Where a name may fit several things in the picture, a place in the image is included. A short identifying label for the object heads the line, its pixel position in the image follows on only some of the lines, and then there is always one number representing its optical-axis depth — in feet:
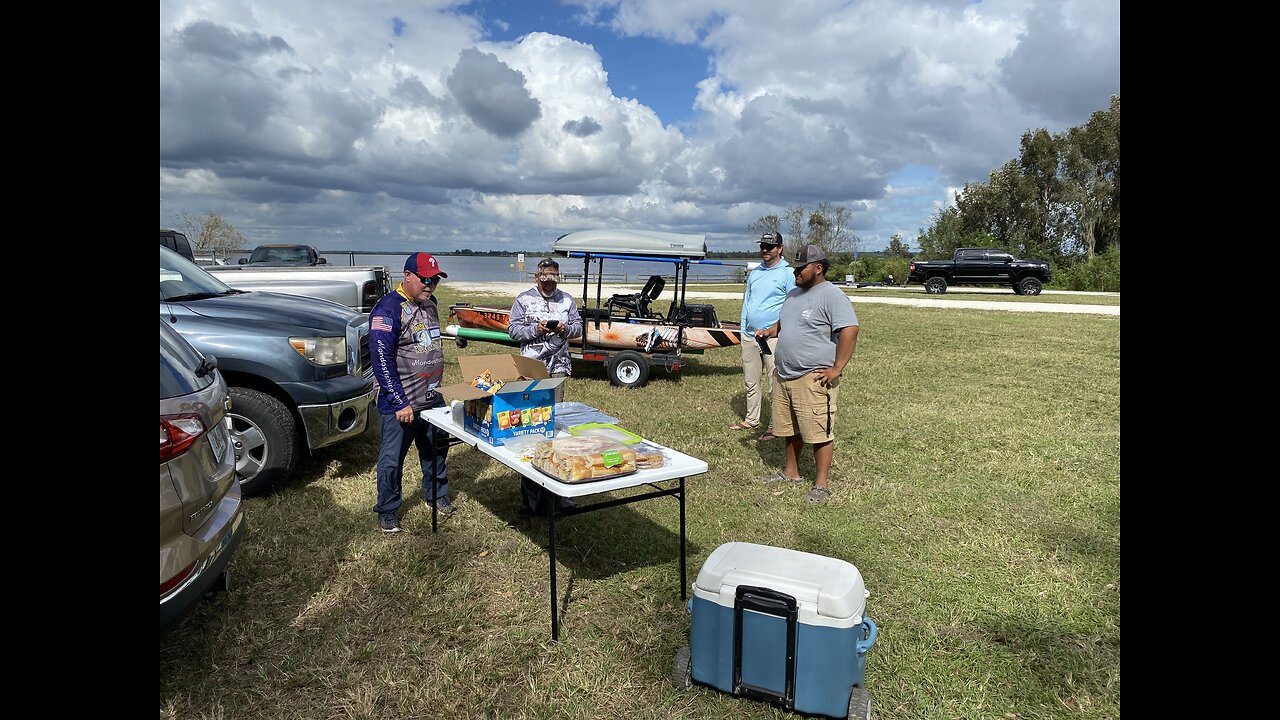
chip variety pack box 12.48
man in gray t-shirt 16.58
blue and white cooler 8.95
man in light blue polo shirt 22.50
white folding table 10.14
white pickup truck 31.91
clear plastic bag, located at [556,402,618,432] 13.66
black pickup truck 98.12
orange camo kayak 31.45
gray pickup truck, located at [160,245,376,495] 16.29
